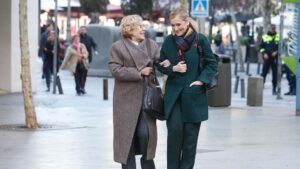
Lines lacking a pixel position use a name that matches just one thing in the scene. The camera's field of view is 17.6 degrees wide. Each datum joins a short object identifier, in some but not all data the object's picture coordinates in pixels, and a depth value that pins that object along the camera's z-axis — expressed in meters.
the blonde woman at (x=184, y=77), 9.16
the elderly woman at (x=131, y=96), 9.20
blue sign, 21.94
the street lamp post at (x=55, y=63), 24.50
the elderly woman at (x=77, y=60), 25.30
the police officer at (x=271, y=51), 27.16
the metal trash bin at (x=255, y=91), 21.23
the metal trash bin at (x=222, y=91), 20.23
